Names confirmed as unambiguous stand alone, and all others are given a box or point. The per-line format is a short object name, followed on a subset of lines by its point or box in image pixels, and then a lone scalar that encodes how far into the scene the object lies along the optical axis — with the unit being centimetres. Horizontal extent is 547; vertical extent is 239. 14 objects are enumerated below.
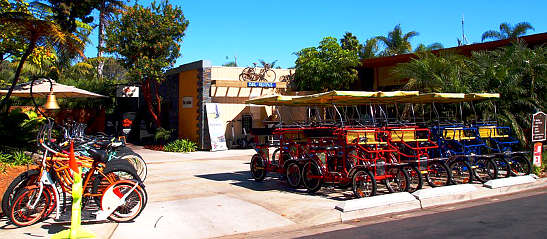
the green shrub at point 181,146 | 2042
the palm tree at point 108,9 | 2846
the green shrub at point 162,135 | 2145
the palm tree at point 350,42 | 2912
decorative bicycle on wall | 2214
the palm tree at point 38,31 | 1141
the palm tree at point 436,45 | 2432
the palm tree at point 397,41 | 3043
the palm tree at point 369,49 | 3066
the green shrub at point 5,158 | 1195
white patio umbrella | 1378
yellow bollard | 572
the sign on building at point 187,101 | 2184
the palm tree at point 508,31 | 2416
